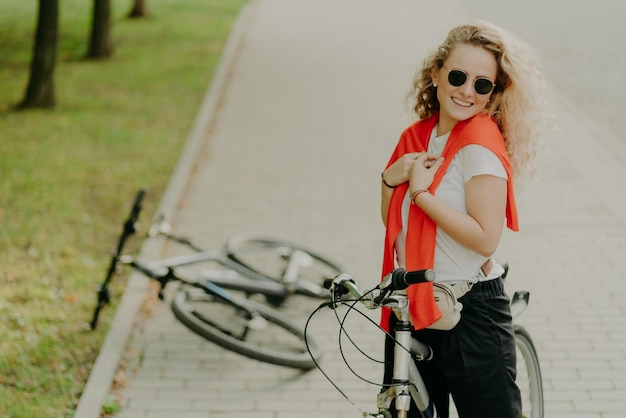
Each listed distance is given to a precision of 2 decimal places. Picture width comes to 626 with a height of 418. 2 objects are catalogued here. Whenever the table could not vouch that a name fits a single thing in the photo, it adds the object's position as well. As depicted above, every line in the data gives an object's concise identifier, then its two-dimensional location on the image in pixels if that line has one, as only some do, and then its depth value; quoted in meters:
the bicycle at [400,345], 2.86
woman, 2.94
